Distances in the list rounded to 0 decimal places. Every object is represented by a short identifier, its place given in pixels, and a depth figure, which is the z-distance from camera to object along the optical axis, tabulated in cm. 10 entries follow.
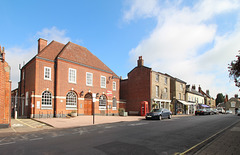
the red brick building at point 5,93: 1274
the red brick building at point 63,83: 2084
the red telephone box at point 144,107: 2915
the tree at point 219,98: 9746
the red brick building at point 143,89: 3234
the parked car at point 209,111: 3824
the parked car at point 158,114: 2055
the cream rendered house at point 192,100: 4678
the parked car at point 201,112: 3669
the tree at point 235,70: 884
